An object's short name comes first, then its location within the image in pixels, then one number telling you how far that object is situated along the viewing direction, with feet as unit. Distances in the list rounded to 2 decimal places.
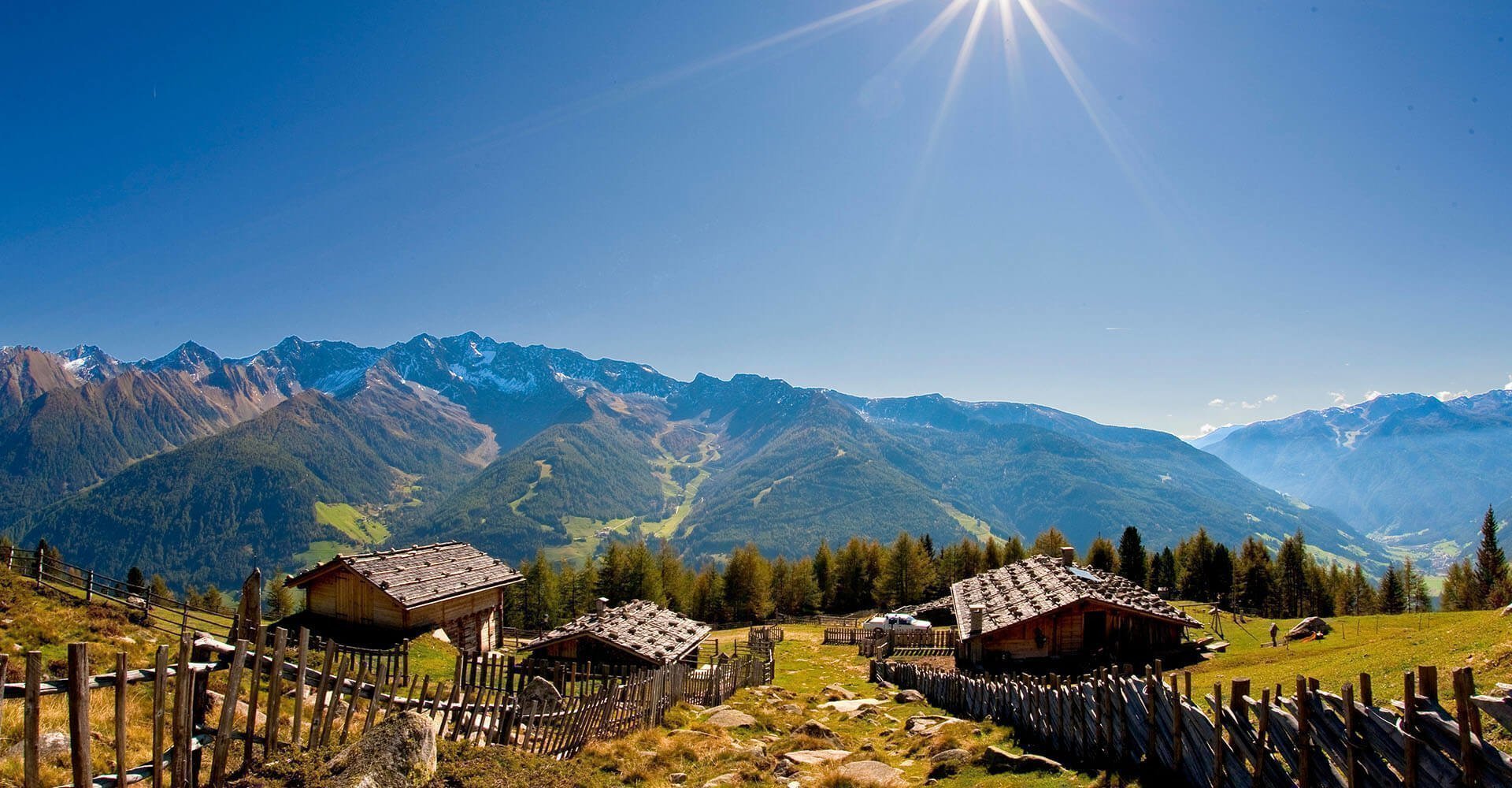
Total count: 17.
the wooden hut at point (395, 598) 113.91
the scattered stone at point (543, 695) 46.51
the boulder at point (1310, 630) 119.75
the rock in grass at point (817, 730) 61.05
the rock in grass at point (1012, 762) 41.98
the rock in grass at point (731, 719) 67.10
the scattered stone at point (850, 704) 84.02
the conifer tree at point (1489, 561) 239.09
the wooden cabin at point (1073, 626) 113.60
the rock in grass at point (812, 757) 51.20
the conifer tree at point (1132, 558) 311.68
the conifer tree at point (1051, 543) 312.91
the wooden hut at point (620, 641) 107.45
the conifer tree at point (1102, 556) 307.78
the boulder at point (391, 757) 27.12
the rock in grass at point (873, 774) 43.34
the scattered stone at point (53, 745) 32.70
